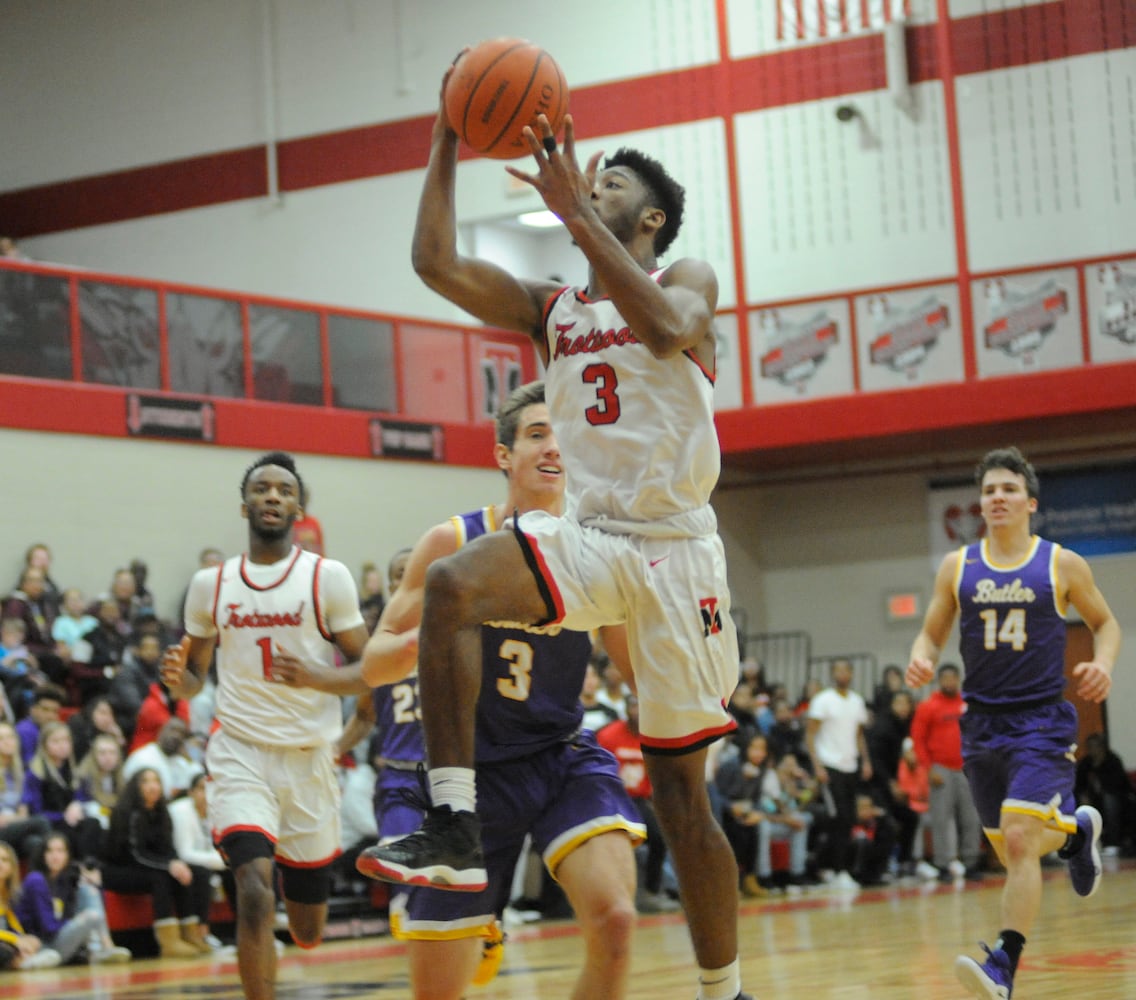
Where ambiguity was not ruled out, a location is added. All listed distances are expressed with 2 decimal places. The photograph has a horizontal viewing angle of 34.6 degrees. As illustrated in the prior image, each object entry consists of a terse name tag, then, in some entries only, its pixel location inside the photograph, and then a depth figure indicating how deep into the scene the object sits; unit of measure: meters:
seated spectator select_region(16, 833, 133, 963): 11.53
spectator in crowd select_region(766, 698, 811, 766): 17.42
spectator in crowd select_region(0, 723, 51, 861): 11.61
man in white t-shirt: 16.89
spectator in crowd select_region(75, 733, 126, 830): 12.45
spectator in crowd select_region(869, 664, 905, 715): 18.47
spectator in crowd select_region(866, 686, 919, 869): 17.53
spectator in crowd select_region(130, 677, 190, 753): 13.08
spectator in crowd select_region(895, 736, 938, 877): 17.48
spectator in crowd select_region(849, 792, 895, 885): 17.06
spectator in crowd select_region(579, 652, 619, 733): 14.62
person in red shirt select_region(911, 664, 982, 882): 16.92
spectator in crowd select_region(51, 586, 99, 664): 14.45
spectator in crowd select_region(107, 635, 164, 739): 13.48
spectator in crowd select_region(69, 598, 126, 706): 14.05
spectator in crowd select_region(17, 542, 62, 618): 15.08
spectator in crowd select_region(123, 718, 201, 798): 12.53
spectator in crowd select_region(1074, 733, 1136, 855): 19.12
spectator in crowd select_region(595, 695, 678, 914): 14.23
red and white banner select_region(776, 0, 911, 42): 22.12
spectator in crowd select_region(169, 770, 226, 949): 12.24
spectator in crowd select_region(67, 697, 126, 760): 12.90
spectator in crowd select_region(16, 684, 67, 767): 12.43
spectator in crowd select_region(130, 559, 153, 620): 15.80
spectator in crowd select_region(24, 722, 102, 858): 12.07
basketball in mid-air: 4.64
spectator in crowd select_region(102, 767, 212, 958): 12.06
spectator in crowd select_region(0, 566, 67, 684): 14.00
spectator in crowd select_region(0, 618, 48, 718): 13.21
